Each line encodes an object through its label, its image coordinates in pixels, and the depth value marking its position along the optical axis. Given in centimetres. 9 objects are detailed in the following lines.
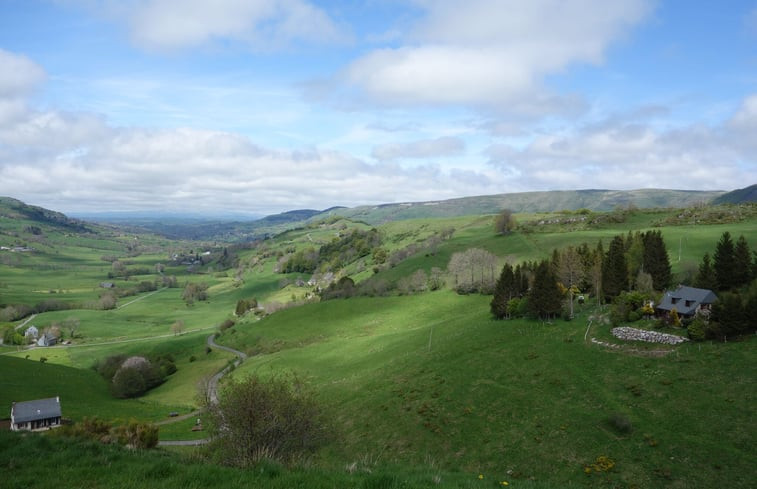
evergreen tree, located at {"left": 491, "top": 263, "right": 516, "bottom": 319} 7281
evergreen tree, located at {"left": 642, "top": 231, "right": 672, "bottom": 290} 6575
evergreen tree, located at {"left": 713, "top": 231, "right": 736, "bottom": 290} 5406
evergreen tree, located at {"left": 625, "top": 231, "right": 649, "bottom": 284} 6925
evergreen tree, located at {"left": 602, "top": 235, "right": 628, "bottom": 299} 6500
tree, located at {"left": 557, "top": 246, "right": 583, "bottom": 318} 7369
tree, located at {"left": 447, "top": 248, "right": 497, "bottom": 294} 11344
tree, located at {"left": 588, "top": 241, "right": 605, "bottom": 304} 6706
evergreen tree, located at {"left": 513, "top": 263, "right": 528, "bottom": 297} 7419
